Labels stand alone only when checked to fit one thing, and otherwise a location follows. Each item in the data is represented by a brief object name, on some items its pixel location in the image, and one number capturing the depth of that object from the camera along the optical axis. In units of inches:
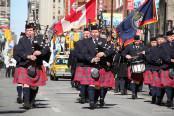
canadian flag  1099.3
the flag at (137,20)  904.3
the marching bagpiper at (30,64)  635.5
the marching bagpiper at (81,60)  658.2
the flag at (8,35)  2775.1
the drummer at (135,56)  823.1
